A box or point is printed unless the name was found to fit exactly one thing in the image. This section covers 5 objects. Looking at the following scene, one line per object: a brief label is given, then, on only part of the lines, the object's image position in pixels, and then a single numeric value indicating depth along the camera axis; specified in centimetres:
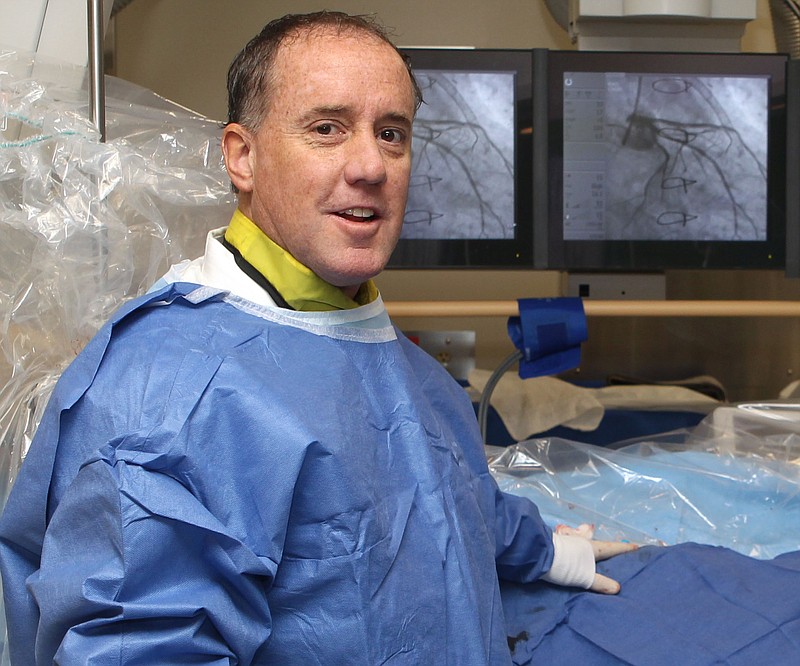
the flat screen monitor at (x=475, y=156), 195
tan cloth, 192
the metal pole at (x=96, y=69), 110
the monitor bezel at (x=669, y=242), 196
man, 69
